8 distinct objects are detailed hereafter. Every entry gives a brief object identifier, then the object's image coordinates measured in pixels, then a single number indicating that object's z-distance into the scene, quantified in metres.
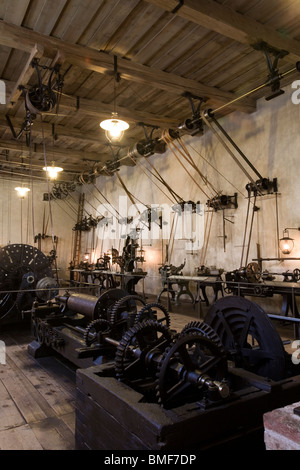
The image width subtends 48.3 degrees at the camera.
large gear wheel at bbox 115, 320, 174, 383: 1.80
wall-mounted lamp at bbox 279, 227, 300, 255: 5.71
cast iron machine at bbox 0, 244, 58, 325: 5.15
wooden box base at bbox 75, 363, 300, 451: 1.28
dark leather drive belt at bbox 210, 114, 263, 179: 6.14
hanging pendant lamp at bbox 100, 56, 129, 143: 5.04
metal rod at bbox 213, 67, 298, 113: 4.71
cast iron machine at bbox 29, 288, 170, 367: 2.64
